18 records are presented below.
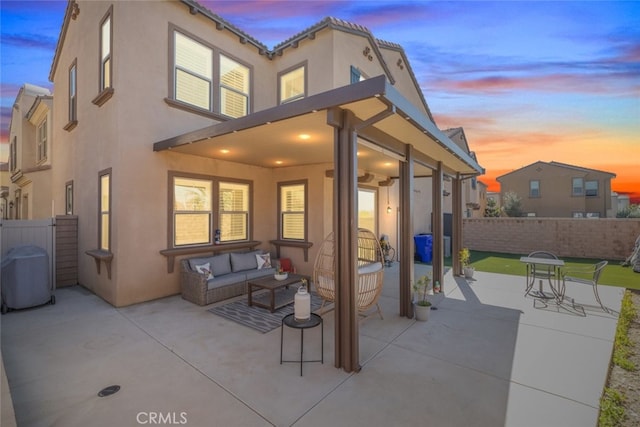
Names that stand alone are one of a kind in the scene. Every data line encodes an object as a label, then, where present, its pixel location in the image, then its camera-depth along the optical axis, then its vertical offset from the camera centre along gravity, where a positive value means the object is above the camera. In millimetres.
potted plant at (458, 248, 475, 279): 7512 -1453
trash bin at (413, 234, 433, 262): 10406 -1229
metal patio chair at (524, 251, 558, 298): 5662 -1472
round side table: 3082 -1216
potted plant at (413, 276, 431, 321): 4582 -1489
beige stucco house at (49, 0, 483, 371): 3676 +1249
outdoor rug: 4445 -1728
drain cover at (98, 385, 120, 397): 2717 -1731
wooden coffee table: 5008 -1310
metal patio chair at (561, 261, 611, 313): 4863 -1158
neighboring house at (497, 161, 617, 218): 22062 +1931
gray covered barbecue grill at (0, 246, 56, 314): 4965 -1154
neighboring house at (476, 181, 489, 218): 24459 +1284
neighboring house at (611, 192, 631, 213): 34656 +1597
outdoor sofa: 5359 -1265
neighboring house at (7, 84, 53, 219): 10078 +2556
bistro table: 5383 -1261
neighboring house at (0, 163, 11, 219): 16953 +1736
